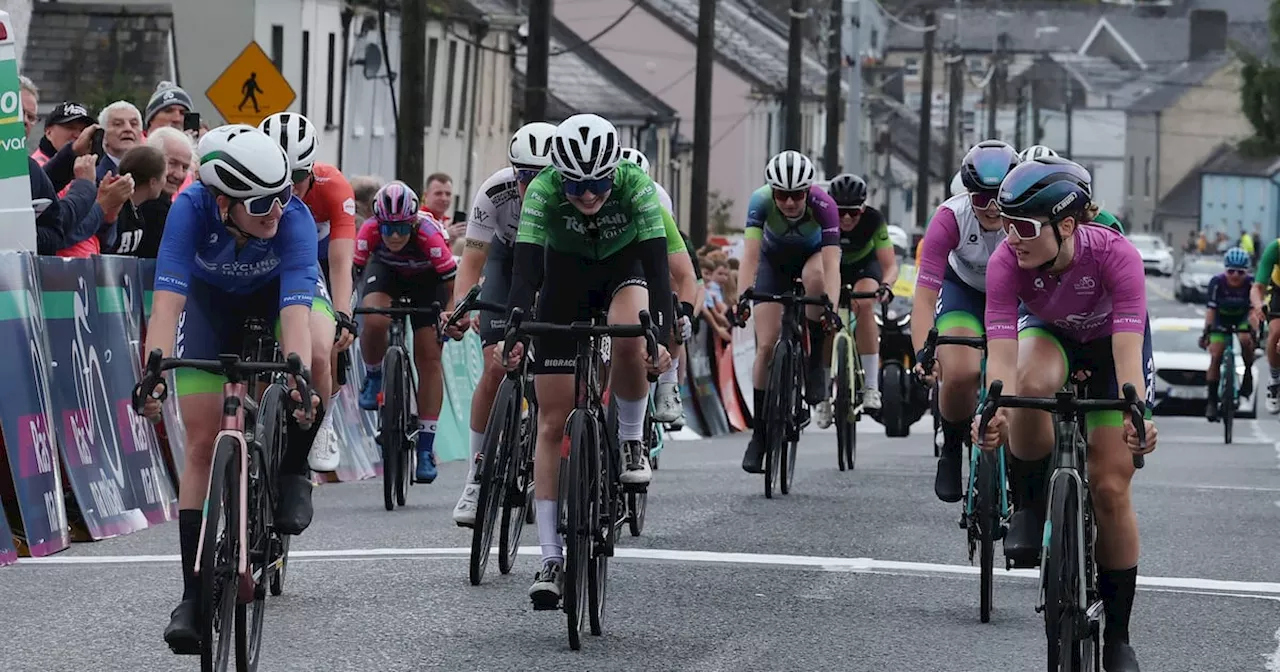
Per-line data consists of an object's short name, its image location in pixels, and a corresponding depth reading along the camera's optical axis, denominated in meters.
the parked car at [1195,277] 78.38
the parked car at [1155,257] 105.81
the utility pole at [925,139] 78.38
